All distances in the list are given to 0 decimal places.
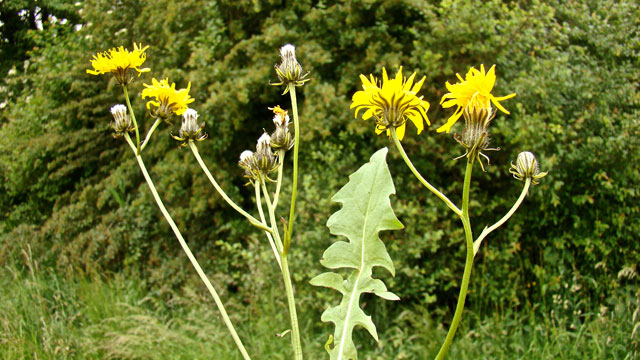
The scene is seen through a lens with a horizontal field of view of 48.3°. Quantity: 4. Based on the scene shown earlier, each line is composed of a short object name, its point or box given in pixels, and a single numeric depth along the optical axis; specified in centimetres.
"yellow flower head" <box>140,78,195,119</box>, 32
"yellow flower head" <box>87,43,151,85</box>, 33
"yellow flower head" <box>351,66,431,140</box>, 26
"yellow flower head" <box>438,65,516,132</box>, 25
